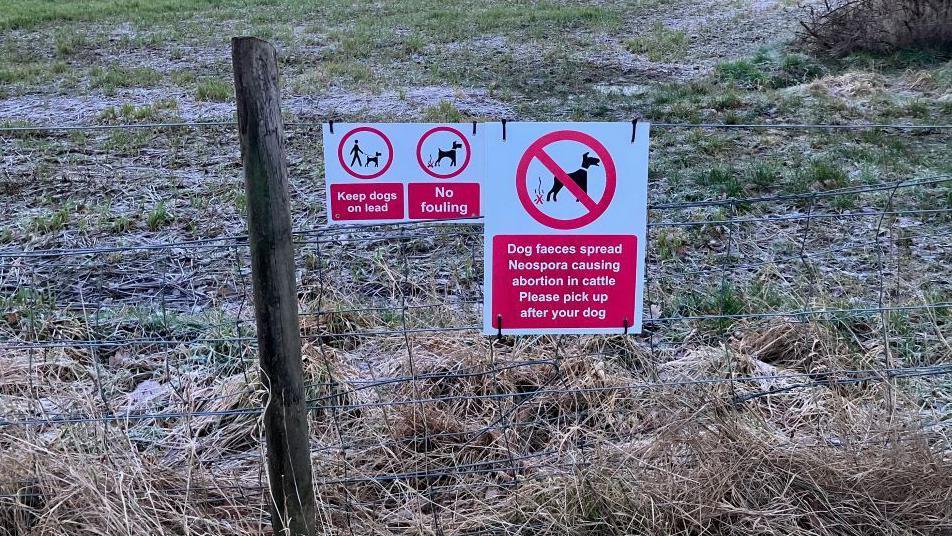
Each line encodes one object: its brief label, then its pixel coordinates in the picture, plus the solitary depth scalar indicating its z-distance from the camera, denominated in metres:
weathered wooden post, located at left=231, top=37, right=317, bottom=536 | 2.36
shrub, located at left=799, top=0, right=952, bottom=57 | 12.63
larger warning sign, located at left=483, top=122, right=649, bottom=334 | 2.89
